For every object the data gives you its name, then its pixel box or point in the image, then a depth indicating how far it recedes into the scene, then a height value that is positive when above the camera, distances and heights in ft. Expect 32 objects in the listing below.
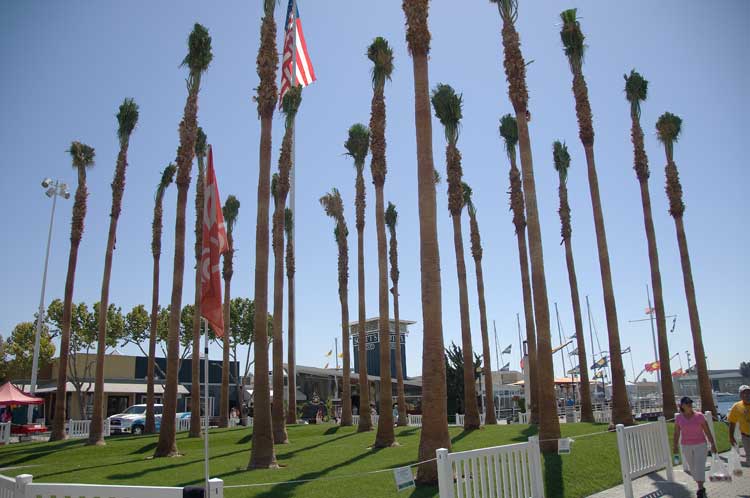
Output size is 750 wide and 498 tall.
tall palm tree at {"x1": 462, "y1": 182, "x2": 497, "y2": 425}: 93.61 +11.32
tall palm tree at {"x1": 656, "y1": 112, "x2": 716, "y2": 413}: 84.23 +20.87
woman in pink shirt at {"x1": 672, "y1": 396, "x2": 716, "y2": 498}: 31.45 -3.92
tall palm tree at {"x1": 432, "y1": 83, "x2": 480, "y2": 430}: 84.64 +29.54
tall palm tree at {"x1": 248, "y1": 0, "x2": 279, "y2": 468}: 50.52 +13.07
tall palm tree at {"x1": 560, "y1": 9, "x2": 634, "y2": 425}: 70.81 +23.92
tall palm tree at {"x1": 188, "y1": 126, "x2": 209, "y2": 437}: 84.48 +16.15
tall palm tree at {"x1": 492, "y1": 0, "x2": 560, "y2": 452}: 51.37 +14.06
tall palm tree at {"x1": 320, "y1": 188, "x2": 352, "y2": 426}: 108.88 +26.53
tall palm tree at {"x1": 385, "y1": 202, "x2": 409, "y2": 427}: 97.86 +18.78
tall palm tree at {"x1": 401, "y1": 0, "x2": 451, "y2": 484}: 39.42 +7.94
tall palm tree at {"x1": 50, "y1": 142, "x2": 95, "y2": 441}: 83.46 +19.33
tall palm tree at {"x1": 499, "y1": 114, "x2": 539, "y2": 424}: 83.20 +19.22
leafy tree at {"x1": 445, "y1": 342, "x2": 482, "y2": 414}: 119.85 -1.01
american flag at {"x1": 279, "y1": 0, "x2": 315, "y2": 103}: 74.13 +44.60
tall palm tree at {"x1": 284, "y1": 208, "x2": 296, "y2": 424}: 109.29 +7.60
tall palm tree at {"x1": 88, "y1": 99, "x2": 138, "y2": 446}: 83.97 +26.65
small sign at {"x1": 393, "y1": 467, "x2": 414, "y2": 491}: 22.22 -3.93
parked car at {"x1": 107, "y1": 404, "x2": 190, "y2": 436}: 105.19 -6.86
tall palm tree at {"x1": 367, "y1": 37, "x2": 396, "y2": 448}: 71.82 +26.22
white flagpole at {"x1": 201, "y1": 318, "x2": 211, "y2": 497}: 15.97 -1.52
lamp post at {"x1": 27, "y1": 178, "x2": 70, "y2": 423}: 108.88 +26.19
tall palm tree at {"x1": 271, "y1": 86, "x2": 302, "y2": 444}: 70.06 +16.49
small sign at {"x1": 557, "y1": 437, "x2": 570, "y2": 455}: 31.22 -4.00
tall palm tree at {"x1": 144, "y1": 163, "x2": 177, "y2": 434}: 92.84 +17.17
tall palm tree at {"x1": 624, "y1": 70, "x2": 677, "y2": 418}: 79.19 +23.80
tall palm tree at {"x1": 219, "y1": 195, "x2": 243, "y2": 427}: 104.68 +18.16
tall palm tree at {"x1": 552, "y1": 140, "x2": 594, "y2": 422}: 87.66 +16.33
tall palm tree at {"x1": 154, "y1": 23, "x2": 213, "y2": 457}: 66.54 +25.65
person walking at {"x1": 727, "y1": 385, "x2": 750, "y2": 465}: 35.09 -3.20
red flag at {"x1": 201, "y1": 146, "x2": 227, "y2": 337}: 29.81 +6.92
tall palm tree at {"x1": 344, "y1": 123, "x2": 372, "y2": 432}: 88.28 +28.51
